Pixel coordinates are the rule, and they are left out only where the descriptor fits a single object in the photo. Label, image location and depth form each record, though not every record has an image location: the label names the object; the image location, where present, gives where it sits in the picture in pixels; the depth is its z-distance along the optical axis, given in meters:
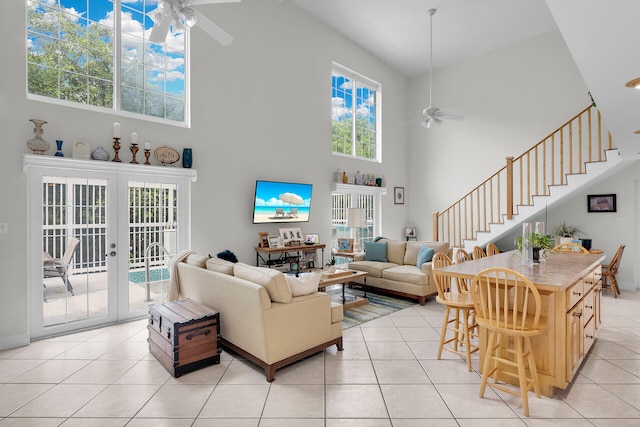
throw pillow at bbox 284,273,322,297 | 3.23
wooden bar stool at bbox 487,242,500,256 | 4.78
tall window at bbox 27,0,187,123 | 3.89
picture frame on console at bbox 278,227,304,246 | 5.95
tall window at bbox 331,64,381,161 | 7.44
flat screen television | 5.69
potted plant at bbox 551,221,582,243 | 6.56
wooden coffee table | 4.88
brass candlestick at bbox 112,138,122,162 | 4.17
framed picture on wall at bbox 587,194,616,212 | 6.39
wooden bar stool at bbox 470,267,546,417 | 2.42
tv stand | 5.58
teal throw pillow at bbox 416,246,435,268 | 5.58
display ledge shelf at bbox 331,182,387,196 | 7.05
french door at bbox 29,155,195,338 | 3.82
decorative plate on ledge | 4.54
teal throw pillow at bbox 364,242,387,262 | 6.42
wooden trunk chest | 2.99
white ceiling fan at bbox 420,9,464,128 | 6.01
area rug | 4.58
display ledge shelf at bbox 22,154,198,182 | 3.65
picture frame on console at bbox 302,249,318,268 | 6.08
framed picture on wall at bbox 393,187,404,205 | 8.67
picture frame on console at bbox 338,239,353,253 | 6.78
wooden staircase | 5.88
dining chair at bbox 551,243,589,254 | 4.52
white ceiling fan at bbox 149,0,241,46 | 3.04
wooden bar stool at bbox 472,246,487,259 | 4.38
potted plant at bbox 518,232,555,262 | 3.31
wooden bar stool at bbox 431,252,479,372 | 3.05
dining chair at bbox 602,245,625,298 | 5.66
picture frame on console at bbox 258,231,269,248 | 5.59
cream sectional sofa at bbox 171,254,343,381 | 2.93
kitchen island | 2.56
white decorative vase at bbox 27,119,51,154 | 3.63
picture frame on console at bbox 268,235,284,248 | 5.66
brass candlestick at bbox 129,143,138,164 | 4.31
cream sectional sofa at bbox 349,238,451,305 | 5.33
